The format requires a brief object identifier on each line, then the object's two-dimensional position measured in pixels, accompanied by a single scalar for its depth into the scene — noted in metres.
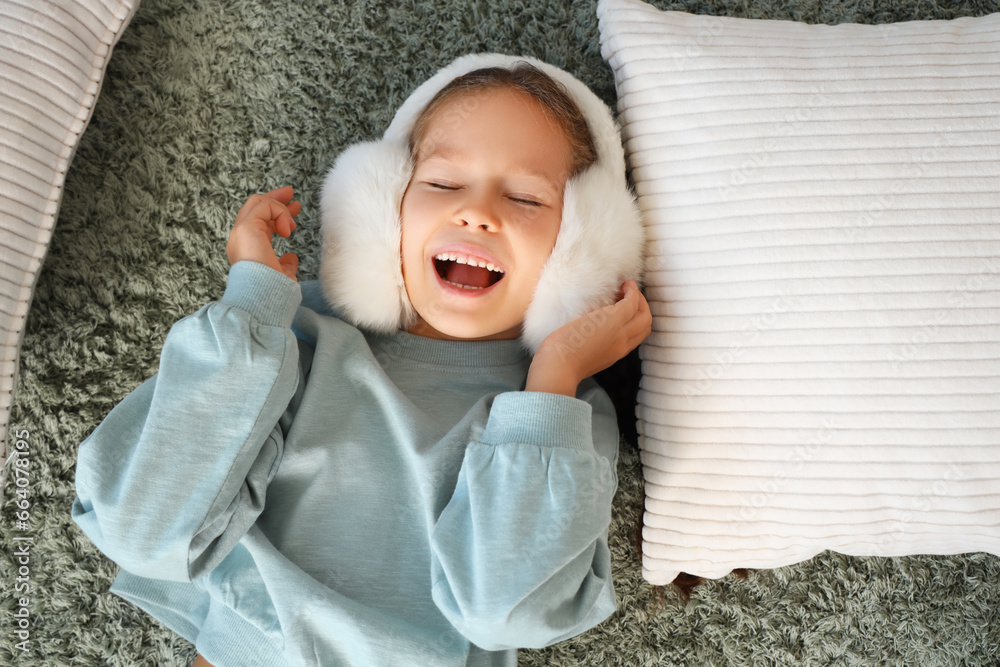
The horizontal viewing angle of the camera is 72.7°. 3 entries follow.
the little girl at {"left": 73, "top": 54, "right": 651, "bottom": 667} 1.03
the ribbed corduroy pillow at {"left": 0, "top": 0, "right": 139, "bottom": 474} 1.18
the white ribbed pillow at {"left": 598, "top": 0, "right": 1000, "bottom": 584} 1.14
